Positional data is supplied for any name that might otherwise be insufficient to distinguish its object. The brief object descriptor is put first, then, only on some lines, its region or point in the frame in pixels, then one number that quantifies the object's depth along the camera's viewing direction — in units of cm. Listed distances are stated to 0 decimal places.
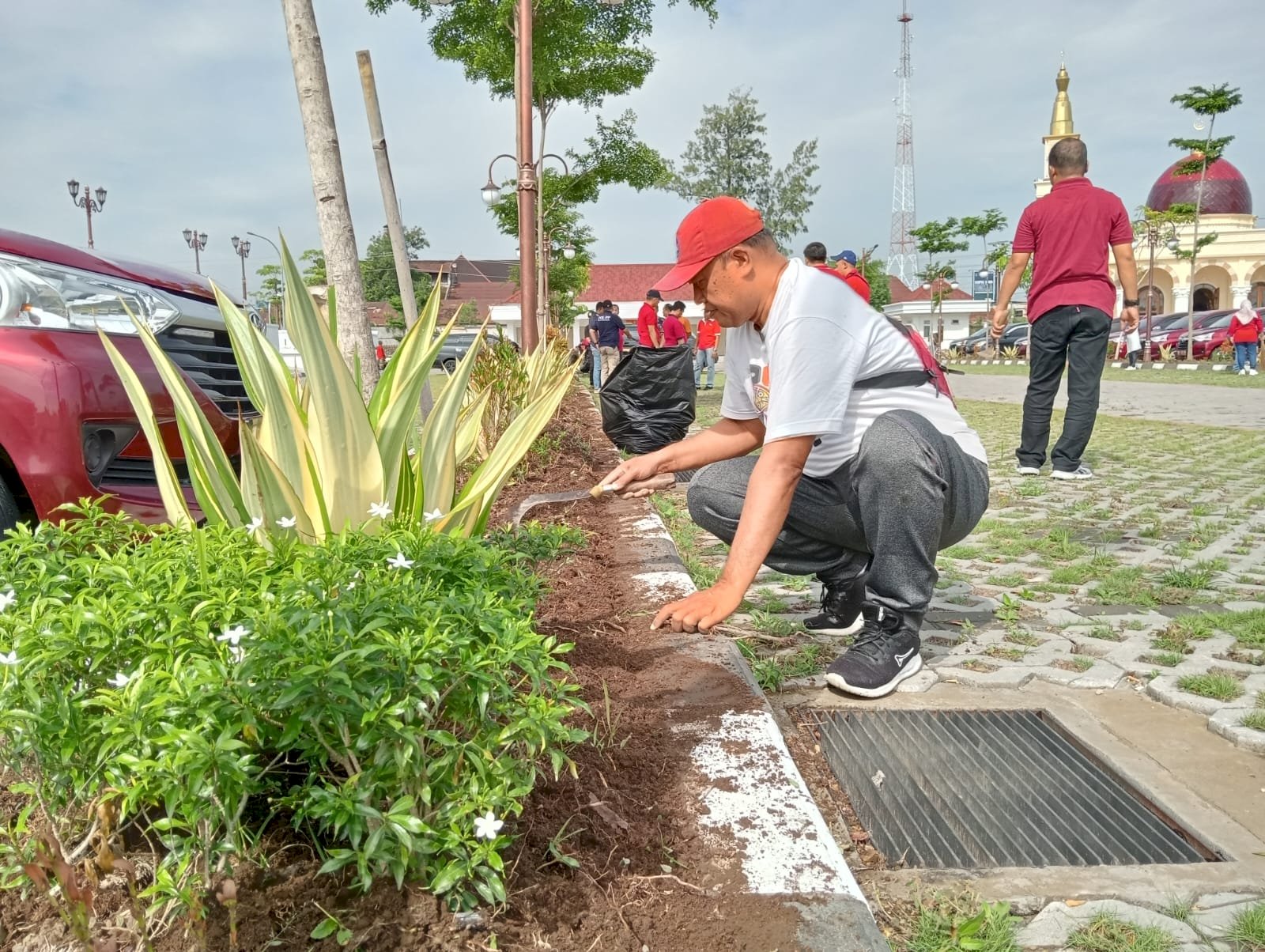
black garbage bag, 696
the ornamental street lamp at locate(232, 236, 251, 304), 3797
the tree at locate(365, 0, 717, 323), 1642
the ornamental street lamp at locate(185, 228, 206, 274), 3409
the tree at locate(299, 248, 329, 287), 4553
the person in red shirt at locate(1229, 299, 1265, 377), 1906
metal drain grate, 193
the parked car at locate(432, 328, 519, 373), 2897
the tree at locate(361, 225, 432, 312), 6262
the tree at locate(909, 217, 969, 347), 4253
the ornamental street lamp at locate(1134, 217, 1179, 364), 3297
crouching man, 232
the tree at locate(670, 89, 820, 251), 4938
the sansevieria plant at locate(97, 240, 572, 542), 202
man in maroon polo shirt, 580
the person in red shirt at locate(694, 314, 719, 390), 1609
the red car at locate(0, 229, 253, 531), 270
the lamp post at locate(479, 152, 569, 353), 779
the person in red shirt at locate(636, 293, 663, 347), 1256
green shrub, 117
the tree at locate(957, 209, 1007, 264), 4091
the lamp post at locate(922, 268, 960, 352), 4366
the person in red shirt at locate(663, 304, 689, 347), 1341
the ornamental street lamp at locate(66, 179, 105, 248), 2248
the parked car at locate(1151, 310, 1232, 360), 2789
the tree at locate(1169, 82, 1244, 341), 2531
